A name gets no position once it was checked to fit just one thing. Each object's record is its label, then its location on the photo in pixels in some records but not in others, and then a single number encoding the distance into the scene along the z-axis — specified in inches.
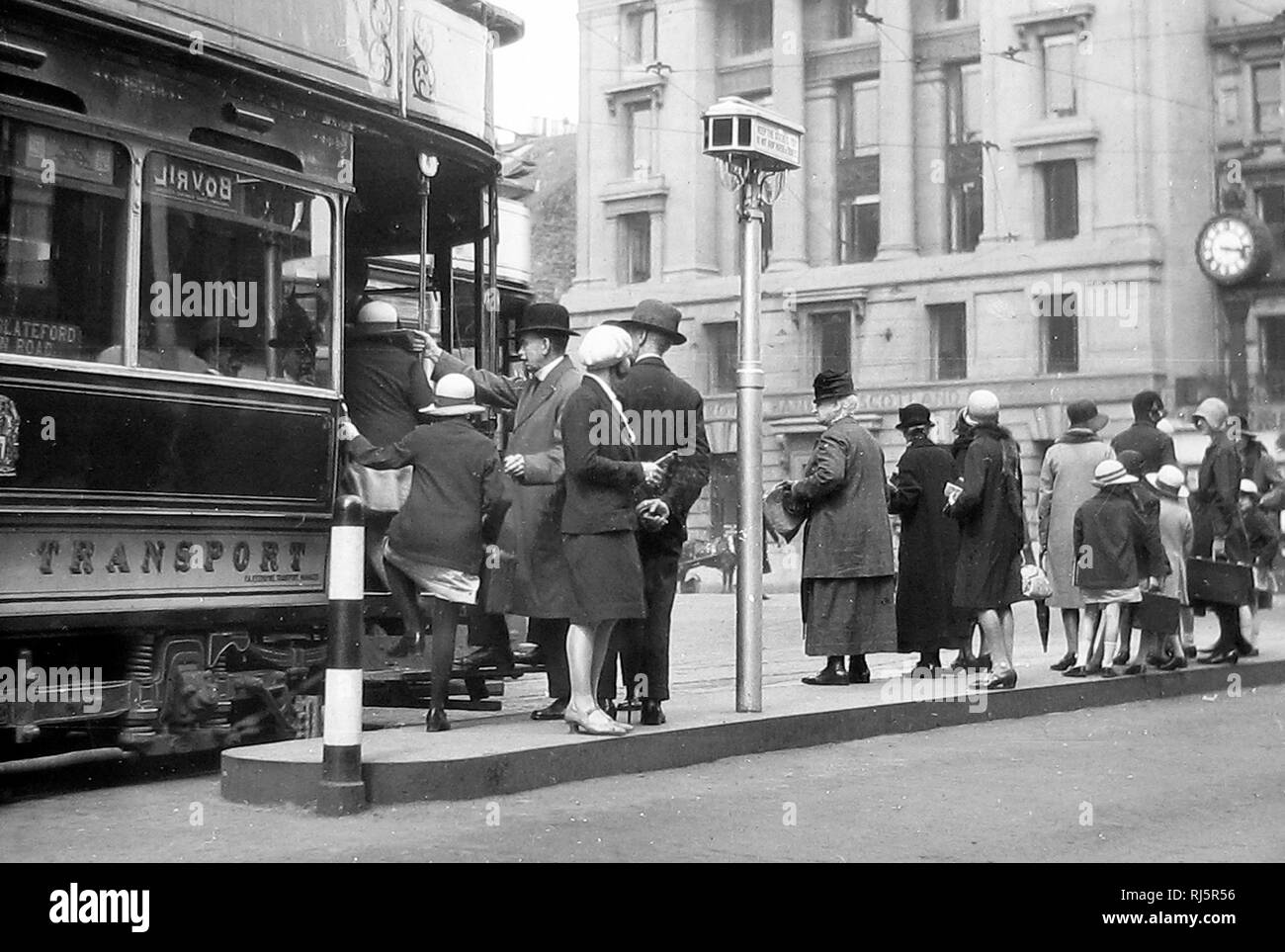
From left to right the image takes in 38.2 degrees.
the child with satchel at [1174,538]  503.5
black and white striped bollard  272.7
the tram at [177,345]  299.6
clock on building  1598.2
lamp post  369.4
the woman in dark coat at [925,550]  459.5
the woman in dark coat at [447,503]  345.4
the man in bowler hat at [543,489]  335.0
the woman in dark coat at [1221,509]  524.4
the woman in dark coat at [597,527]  318.0
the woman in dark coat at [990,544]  430.6
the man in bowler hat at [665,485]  334.3
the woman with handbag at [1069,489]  508.1
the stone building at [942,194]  1640.0
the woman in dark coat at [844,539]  427.8
